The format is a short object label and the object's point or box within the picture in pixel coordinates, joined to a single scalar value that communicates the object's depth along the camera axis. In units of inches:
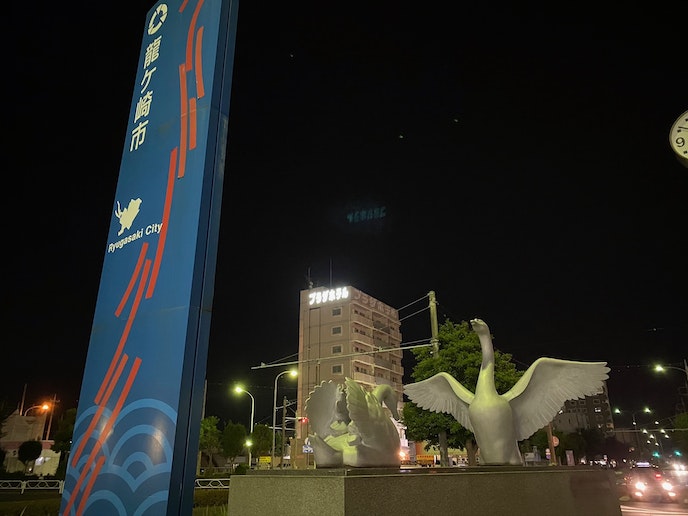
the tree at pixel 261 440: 1957.4
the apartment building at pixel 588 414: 3897.6
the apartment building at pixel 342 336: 2170.3
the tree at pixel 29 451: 1347.2
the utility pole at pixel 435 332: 724.7
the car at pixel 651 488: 893.8
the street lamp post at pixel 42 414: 1812.9
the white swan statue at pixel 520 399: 349.7
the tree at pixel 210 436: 1531.7
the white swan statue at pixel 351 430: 285.0
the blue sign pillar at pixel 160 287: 180.5
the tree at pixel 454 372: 789.2
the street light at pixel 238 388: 1159.0
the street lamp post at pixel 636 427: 1568.2
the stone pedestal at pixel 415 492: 226.8
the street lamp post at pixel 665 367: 971.9
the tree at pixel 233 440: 1653.5
